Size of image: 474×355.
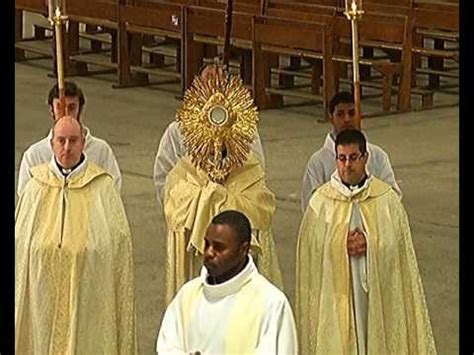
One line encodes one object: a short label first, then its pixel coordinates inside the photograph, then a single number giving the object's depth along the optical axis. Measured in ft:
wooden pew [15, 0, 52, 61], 60.29
